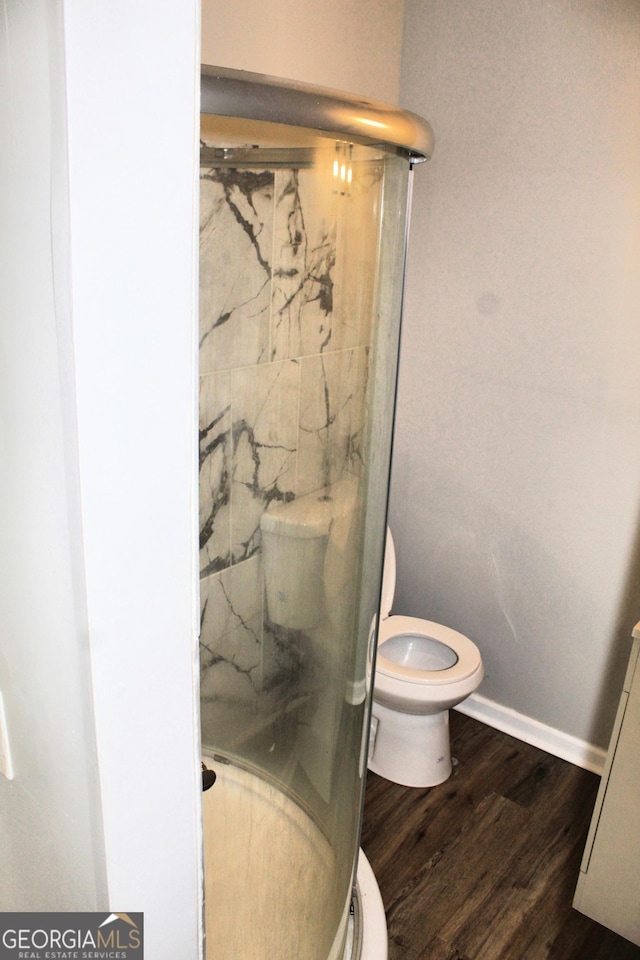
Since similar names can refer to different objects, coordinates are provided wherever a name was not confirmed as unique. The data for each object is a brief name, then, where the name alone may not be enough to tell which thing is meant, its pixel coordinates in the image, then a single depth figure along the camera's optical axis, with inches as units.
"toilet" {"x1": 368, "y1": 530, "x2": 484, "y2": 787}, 88.9
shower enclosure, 35.0
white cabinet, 70.4
